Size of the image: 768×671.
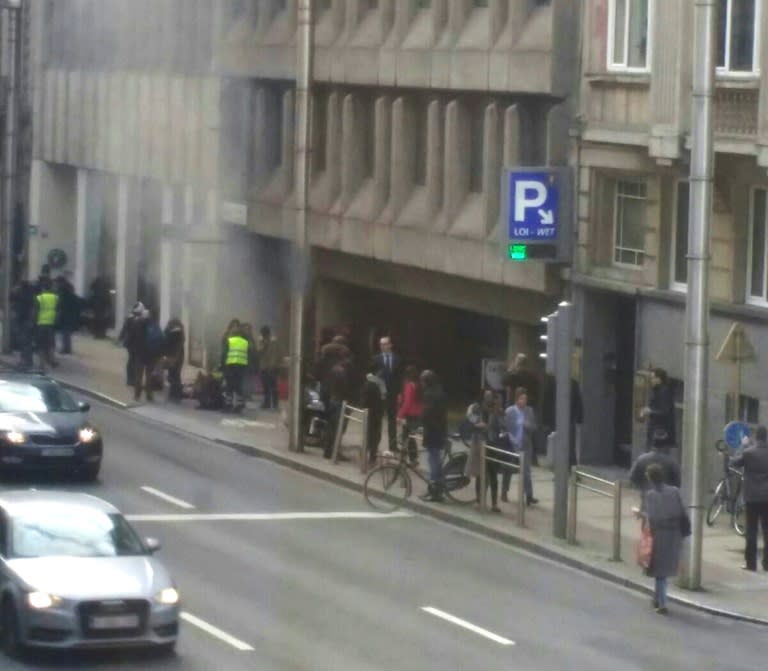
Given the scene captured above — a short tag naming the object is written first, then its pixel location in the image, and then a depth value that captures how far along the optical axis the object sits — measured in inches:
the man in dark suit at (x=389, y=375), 1377.1
